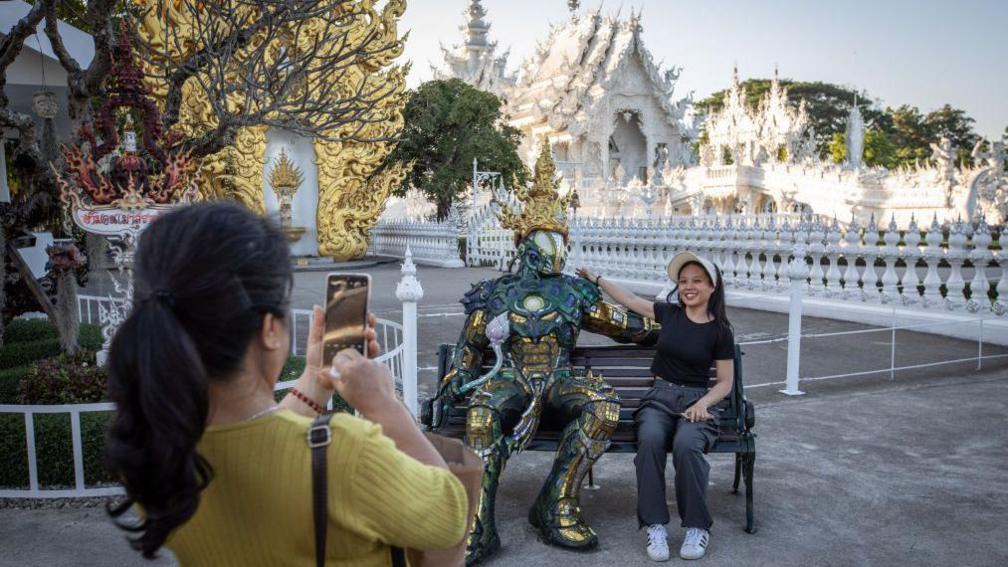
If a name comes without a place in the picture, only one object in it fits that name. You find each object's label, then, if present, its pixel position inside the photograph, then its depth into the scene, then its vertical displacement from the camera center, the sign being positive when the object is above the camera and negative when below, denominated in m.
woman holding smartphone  1.29 -0.36
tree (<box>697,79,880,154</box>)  57.34 +8.20
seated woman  3.85 -0.89
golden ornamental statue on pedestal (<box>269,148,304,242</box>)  20.97 +0.88
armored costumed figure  3.95 -0.80
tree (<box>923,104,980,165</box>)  53.69 +6.23
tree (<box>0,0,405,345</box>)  6.21 +1.06
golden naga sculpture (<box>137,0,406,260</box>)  19.00 +1.48
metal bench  4.13 -1.00
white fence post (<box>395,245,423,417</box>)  4.90 -0.69
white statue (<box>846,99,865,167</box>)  37.16 +3.67
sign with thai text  5.56 -0.04
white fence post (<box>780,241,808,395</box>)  6.96 -0.96
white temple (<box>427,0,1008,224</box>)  27.84 +4.03
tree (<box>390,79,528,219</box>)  24.69 +2.33
